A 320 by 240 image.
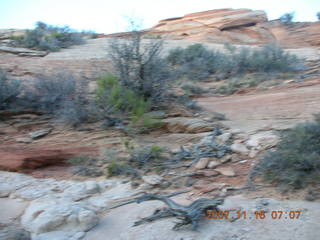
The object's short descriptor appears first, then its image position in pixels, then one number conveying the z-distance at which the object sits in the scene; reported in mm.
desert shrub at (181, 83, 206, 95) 10625
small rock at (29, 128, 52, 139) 6867
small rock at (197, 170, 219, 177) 5367
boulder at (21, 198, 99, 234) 4078
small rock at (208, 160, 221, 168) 5603
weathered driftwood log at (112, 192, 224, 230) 3945
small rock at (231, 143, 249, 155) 5916
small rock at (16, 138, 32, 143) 6725
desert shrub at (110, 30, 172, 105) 7988
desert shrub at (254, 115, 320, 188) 4656
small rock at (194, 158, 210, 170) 5590
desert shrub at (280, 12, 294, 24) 24169
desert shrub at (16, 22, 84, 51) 15469
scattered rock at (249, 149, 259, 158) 5730
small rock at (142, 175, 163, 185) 5177
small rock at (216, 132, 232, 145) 6312
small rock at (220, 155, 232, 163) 5735
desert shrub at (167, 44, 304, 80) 12883
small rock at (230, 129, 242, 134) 6658
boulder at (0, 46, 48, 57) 13892
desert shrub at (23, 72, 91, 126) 7280
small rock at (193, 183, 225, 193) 4855
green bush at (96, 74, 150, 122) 7238
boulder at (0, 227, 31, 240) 3801
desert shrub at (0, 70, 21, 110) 7742
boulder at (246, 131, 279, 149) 5867
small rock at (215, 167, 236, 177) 5297
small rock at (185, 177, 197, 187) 5128
